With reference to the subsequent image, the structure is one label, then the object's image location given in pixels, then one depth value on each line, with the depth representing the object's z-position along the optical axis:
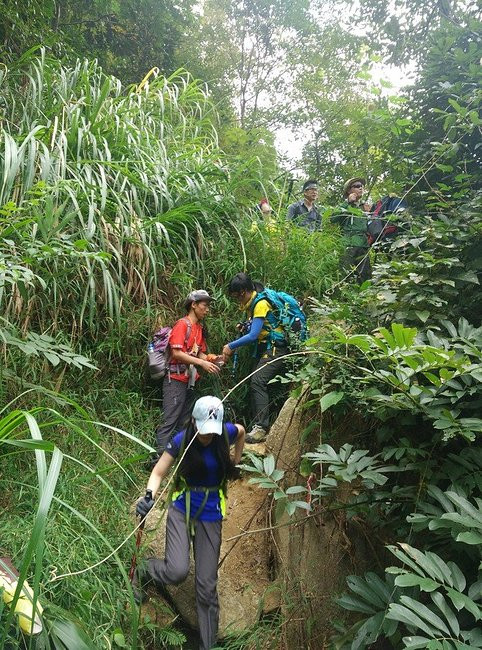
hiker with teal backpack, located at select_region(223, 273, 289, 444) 3.73
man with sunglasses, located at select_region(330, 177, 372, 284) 4.13
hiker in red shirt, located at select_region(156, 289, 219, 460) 3.59
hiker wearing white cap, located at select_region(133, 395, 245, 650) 2.52
